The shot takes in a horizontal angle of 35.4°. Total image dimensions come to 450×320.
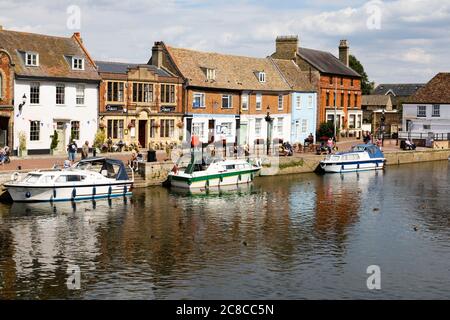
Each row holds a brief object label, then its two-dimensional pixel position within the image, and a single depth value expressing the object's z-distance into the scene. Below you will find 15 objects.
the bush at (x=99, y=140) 57.62
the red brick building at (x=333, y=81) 85.69
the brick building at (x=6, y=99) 52.72
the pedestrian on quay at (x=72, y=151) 50.91
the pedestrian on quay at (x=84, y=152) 52.44
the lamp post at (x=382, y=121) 102.31
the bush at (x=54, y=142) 55.79
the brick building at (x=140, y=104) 60.69
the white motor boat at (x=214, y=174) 50.53
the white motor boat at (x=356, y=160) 63.56
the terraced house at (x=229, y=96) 67.56
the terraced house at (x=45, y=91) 53.66
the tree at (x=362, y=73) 127.56
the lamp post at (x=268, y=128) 73.88
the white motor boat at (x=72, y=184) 42.19
